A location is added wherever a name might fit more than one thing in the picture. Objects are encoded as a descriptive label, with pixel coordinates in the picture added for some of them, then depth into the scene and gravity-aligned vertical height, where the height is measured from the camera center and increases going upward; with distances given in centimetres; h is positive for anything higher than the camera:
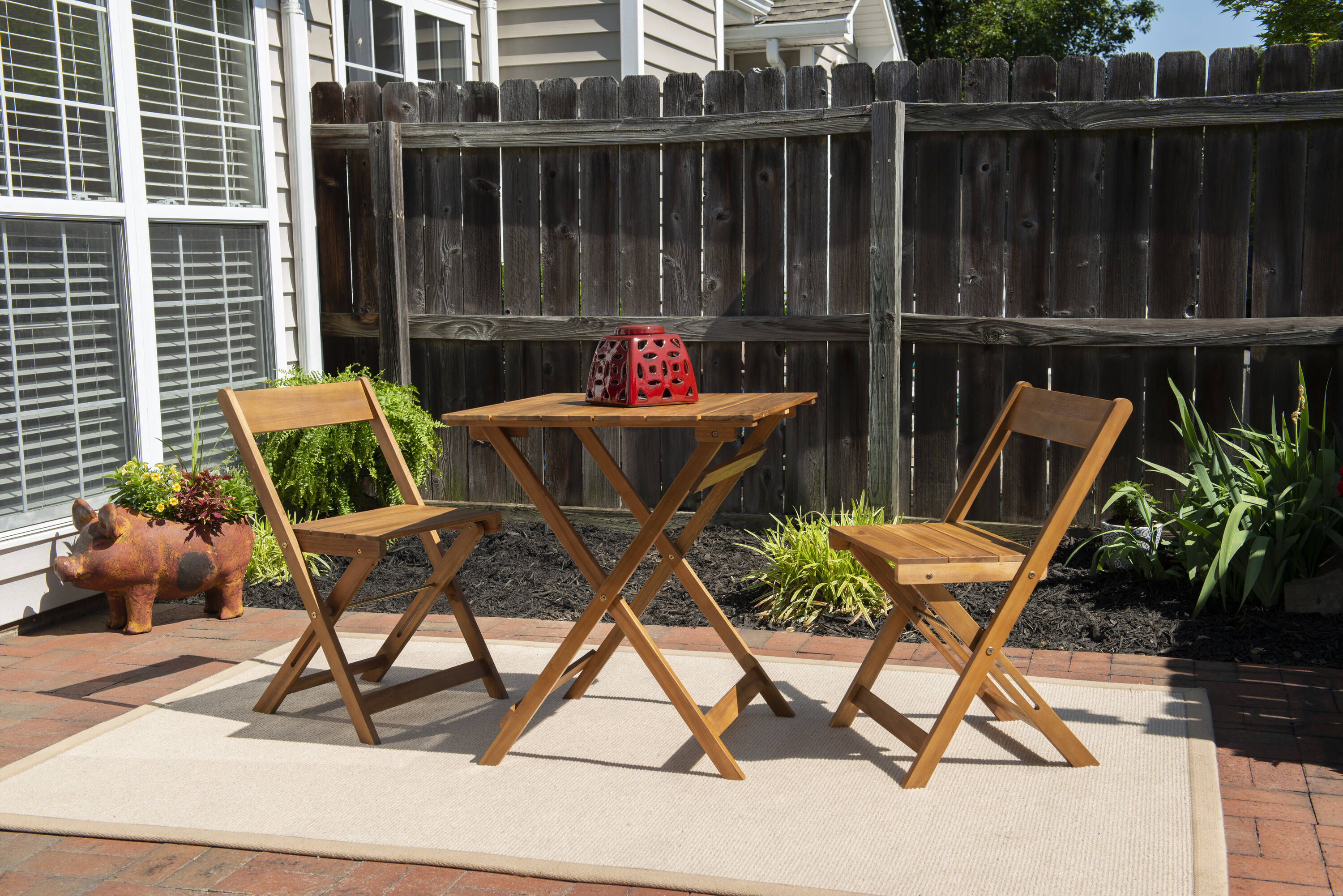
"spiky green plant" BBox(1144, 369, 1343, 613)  412 -75
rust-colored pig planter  411 -85
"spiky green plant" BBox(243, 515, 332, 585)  487 -100
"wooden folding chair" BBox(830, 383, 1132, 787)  279 -64
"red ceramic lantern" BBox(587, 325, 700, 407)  314 -14
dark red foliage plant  436 -67
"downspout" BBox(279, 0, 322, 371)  553 +68
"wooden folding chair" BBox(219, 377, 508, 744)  321 -62
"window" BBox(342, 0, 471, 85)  655 +168
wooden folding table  294 -54
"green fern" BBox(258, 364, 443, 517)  505 -59
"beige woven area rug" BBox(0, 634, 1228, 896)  243 -114
